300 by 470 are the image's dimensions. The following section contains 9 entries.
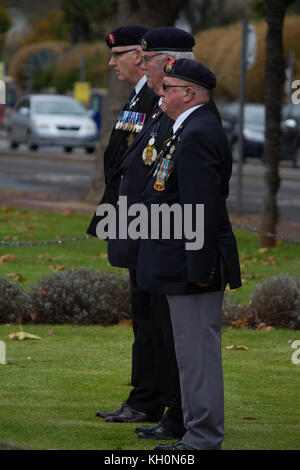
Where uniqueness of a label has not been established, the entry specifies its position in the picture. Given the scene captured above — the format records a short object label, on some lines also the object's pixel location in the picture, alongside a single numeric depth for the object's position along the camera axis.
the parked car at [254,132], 60.16
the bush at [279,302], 18.05
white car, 63.41
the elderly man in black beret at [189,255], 9.99
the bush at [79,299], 17.98
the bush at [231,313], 18.22
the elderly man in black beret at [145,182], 11.00
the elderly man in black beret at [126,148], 11.92
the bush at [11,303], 17.81
